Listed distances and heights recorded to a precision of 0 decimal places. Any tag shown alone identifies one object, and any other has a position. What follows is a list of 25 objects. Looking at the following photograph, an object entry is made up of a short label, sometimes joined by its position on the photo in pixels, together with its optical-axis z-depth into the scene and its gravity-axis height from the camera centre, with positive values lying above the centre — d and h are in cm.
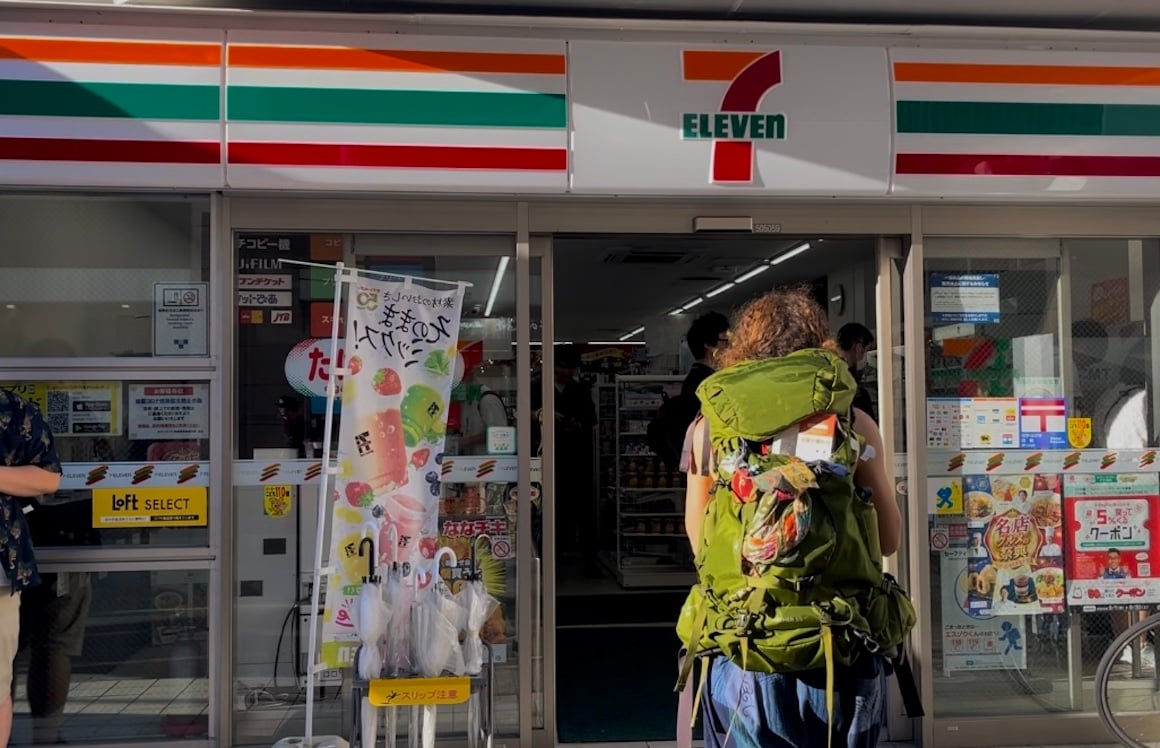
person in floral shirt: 360 -26
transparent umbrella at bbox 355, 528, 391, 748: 326 -71
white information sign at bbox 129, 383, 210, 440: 414 +4
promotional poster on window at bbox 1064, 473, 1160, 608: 451 -55
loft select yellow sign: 408 -36
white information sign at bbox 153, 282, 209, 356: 417 +42
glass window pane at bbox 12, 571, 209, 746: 406 -98
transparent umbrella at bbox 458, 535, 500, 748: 336 -72
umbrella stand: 326 -85
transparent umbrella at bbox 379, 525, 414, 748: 331 -72
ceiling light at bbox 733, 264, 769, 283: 947 +145
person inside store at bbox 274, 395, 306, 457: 420 -2
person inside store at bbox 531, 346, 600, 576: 851 -47
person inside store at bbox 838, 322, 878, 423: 476 +35
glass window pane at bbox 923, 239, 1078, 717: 445 -31
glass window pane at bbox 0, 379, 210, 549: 407 -18
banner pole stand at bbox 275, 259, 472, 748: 354 -36
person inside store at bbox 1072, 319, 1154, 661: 454 +8
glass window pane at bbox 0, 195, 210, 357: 414 +63
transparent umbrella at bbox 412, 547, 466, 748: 328 -70
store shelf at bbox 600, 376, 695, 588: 786 -70
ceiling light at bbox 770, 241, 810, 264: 753 +133
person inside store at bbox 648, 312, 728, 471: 490 +13
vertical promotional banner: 364 -5
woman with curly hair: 231 -60
